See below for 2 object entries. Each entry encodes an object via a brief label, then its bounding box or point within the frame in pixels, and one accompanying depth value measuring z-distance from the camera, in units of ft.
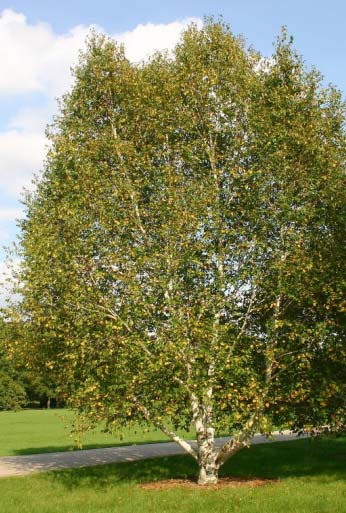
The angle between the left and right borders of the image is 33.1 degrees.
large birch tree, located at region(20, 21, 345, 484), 59.52
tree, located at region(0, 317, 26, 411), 347.97
